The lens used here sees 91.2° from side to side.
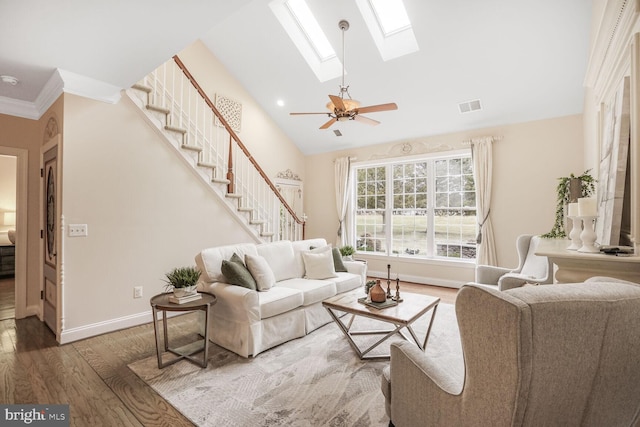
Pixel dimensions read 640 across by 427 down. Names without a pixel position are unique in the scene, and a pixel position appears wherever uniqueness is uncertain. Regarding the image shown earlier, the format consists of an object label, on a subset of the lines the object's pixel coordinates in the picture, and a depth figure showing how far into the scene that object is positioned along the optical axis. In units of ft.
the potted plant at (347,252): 16.29
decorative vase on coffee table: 9.53
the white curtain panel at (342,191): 22.82
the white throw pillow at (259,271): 11.04
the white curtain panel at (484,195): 17.10
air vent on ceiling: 16.39
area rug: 6.70
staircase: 12.96
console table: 6.16
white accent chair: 11.26
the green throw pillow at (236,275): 10.32
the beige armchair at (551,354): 3.37
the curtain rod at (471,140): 17.07
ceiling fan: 11.23
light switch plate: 10.72
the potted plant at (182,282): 8.95
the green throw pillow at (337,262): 14.49
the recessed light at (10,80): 10.46
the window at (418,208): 18.72
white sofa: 9.46
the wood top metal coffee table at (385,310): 8.60
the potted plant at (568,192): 12.01
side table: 8.62
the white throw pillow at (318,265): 13.29
